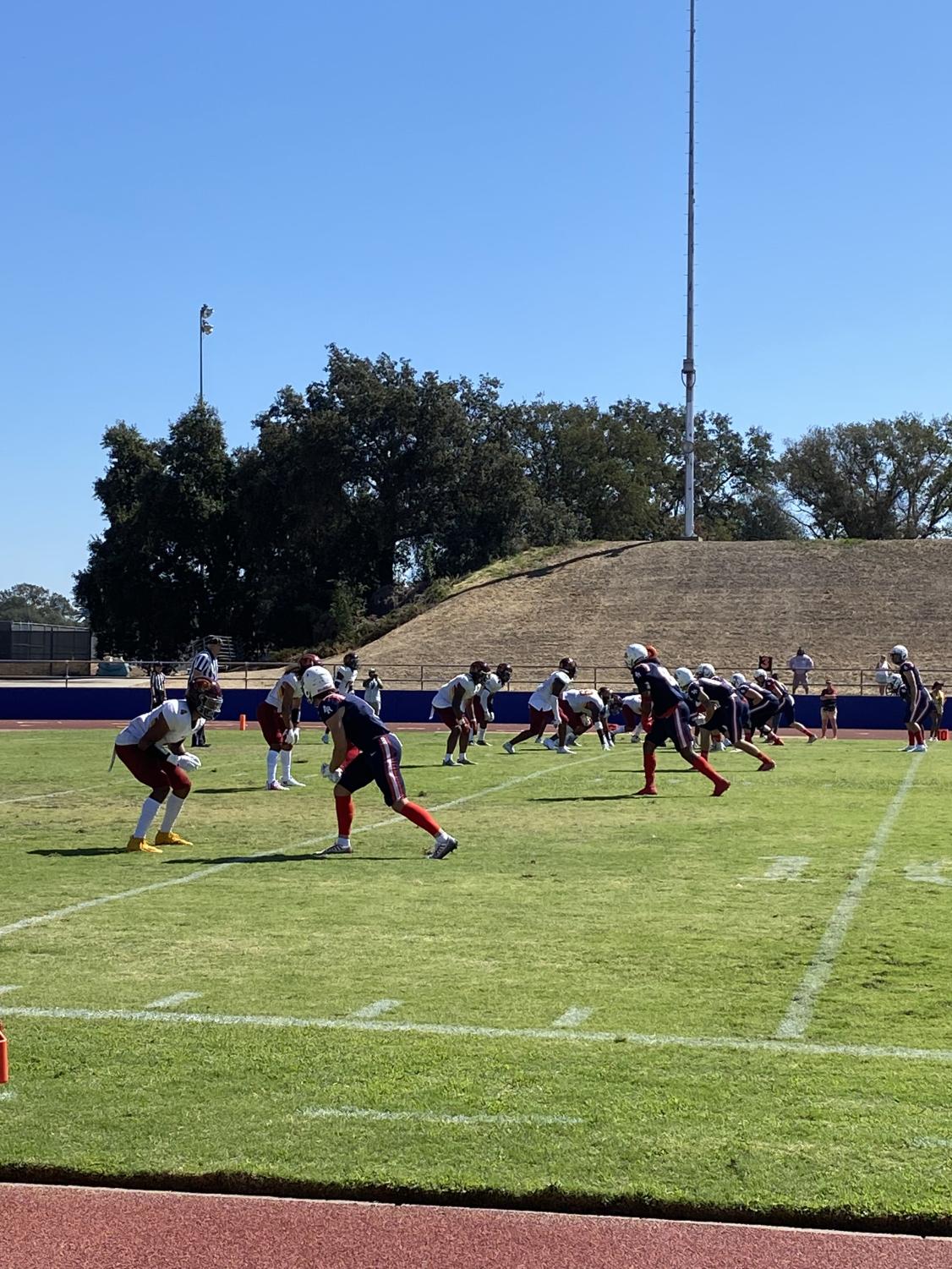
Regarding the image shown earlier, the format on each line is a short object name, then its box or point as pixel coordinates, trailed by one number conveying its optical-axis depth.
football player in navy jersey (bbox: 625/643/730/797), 17.45
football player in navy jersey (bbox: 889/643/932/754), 25.84
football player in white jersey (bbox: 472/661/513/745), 27.56
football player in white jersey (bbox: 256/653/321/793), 18.25
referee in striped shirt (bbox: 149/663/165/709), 31.36
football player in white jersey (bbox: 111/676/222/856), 12.52
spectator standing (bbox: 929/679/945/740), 28.62
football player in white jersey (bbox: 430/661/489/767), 22.81
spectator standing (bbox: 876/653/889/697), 42.90
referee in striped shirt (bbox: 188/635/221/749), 22.67
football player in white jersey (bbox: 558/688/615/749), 25.89
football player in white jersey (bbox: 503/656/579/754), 24.01
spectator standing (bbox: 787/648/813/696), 42.69
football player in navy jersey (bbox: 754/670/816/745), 28.52
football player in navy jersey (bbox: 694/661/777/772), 21.11
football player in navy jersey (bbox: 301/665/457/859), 11.70
